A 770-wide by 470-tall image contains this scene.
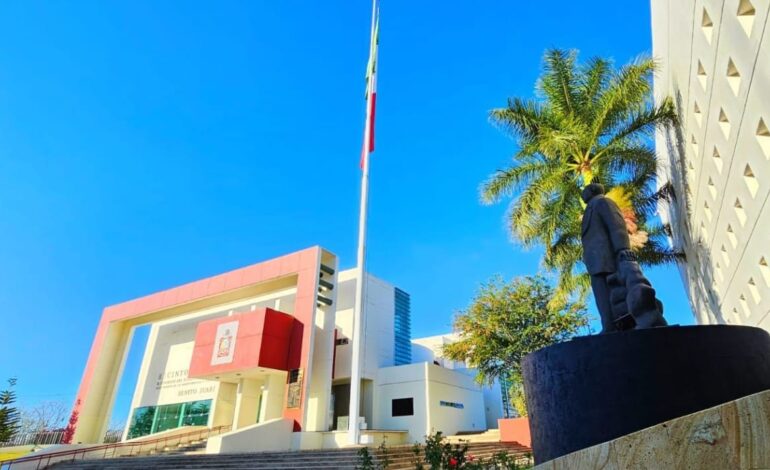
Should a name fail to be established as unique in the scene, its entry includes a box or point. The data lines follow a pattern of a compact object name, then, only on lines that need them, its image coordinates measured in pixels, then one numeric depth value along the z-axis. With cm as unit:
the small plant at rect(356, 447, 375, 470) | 632
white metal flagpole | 1761
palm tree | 1530
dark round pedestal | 325
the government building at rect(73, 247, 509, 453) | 2131
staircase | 1302
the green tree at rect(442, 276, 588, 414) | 2245
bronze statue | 397
